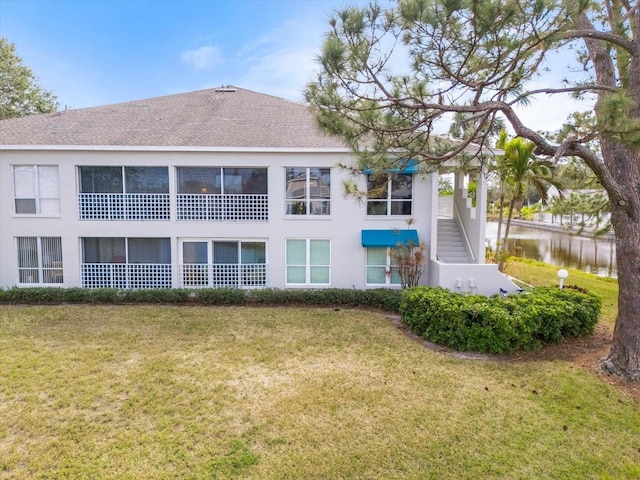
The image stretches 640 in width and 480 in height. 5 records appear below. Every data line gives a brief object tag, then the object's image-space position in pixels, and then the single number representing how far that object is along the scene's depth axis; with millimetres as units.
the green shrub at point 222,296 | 11836
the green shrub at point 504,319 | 7668
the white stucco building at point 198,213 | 12305
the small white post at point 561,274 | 9909
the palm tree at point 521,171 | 13102
